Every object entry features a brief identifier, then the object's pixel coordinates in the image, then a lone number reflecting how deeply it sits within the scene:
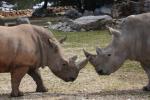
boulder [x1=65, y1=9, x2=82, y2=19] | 36.09
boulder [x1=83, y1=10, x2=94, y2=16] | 35.72
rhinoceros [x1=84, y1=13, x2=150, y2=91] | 10.27
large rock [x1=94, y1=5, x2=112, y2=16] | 36.09
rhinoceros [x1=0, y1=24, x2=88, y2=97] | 9.86
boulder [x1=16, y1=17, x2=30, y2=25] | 25.29
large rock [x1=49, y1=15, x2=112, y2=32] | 27.08
